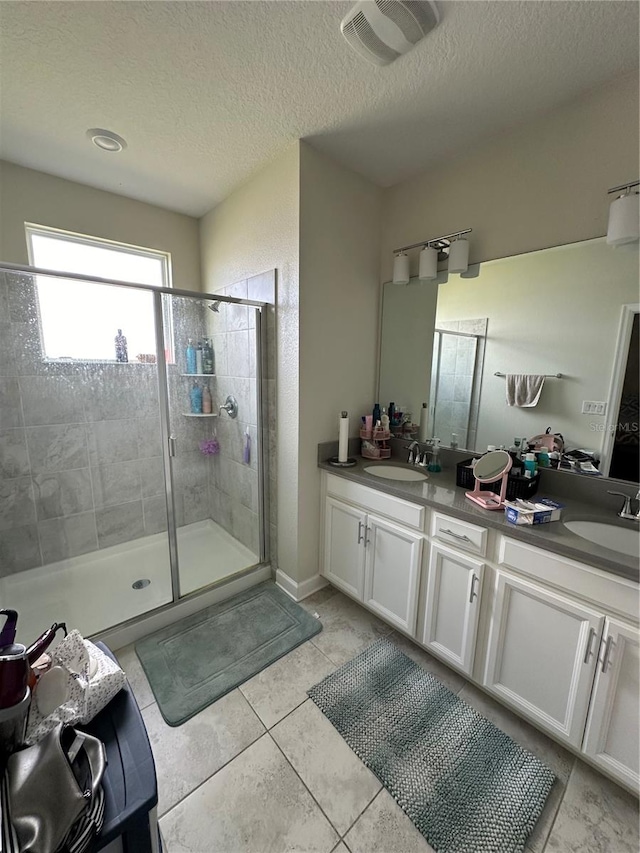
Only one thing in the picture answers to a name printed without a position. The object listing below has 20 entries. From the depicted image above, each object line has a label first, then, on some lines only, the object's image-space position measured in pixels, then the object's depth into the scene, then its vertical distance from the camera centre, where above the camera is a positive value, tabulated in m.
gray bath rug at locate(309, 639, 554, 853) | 1.15 -1.50
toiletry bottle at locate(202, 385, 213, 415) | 2.56 -0.29
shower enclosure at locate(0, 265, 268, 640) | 2.09 -0.62
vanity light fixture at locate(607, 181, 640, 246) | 1.34 +0.59
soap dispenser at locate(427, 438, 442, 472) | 2.05 -0.55
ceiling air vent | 1.13 +1.16
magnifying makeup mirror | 1.56 -0.47
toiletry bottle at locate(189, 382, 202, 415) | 2.49 -0.26
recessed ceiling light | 1.78 +1.16
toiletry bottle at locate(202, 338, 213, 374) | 2.46 +0.05
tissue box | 1.35 -0.56
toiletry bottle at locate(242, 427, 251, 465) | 2.47 -0.62
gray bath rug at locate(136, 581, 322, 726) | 1.60 -1.51
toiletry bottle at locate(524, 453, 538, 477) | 1.60 -0.44
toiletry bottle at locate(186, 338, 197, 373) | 2.39 +0.04
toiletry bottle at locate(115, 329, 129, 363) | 2.31 +0.09
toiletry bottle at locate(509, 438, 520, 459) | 1.78 -0.42
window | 2.08 +0.34
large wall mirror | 1.49 +0.12
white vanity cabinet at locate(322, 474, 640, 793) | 1.15 -1.01
